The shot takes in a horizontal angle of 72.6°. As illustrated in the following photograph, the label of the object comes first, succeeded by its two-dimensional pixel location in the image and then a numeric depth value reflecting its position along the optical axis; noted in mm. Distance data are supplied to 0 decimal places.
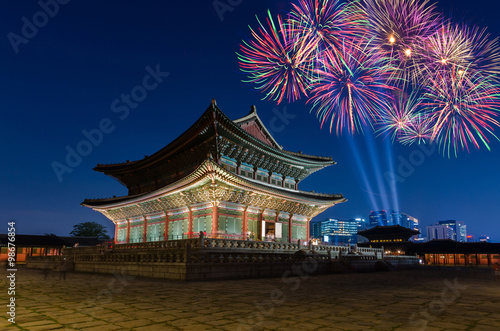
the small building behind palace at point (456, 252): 43306
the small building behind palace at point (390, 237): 51938
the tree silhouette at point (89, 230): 70500
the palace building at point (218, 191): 24297
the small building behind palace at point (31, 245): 43531
